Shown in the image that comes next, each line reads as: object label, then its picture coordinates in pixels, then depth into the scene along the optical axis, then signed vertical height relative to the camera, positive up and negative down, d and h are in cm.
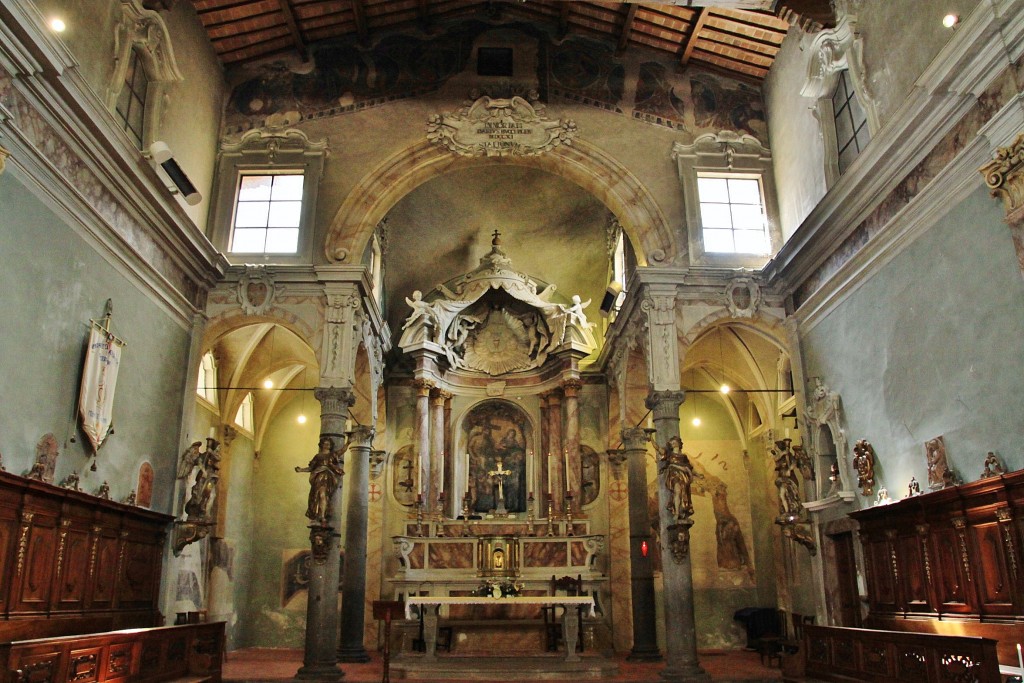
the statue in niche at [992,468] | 863 +133
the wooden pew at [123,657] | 738 -49
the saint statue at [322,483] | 1350 +190
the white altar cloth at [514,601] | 1331 +7
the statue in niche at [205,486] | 1342 +187
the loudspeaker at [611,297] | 1994 +712
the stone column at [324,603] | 1302 +5
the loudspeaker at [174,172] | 1250 +648
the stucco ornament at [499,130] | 1617 +873
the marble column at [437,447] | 2006 +369
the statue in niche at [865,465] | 1177 +186
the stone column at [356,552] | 1650 +105
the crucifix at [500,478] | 2022 +298
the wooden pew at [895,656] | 718 -51
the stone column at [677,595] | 1300 +14
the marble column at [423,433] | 1980 +393
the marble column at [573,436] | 1973 +384
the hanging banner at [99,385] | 1062 +277
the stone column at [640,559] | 1639 +87
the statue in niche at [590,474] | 2045 +305
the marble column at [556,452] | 2006 +353
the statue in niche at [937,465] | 964 +153
